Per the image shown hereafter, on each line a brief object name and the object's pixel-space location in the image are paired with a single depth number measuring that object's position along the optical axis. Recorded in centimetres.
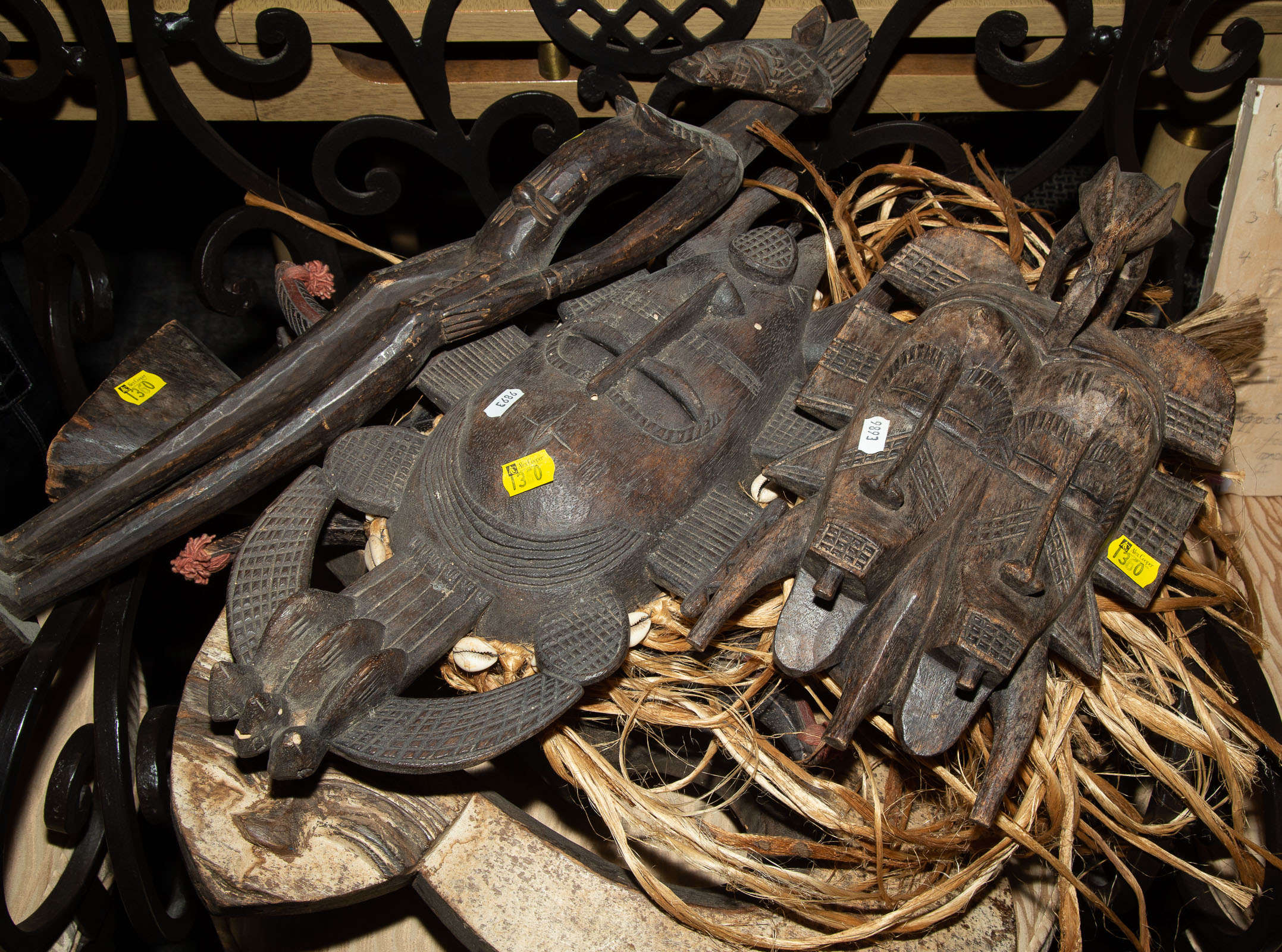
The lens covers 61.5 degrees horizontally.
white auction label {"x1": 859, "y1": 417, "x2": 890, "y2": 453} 51
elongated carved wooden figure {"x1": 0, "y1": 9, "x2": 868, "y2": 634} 55
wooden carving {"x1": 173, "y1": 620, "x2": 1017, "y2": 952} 53
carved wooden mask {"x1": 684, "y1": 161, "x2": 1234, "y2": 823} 47
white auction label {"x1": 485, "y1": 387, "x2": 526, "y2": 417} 55
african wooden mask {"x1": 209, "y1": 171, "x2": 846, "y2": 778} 49
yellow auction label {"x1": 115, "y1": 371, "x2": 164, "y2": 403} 64
